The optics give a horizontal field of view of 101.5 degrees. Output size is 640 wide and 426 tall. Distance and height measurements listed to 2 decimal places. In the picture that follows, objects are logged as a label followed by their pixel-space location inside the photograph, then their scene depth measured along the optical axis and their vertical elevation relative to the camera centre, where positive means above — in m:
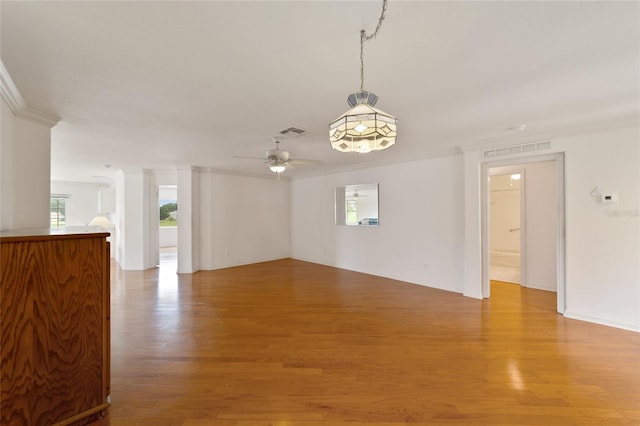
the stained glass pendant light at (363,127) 1.58 +0.55
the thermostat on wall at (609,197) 3.26 +0.21
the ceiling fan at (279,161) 3.76 +0.79
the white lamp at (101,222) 7.28 -0.21
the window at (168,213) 10.95 +0.06
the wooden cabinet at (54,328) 1.43 -0.69
